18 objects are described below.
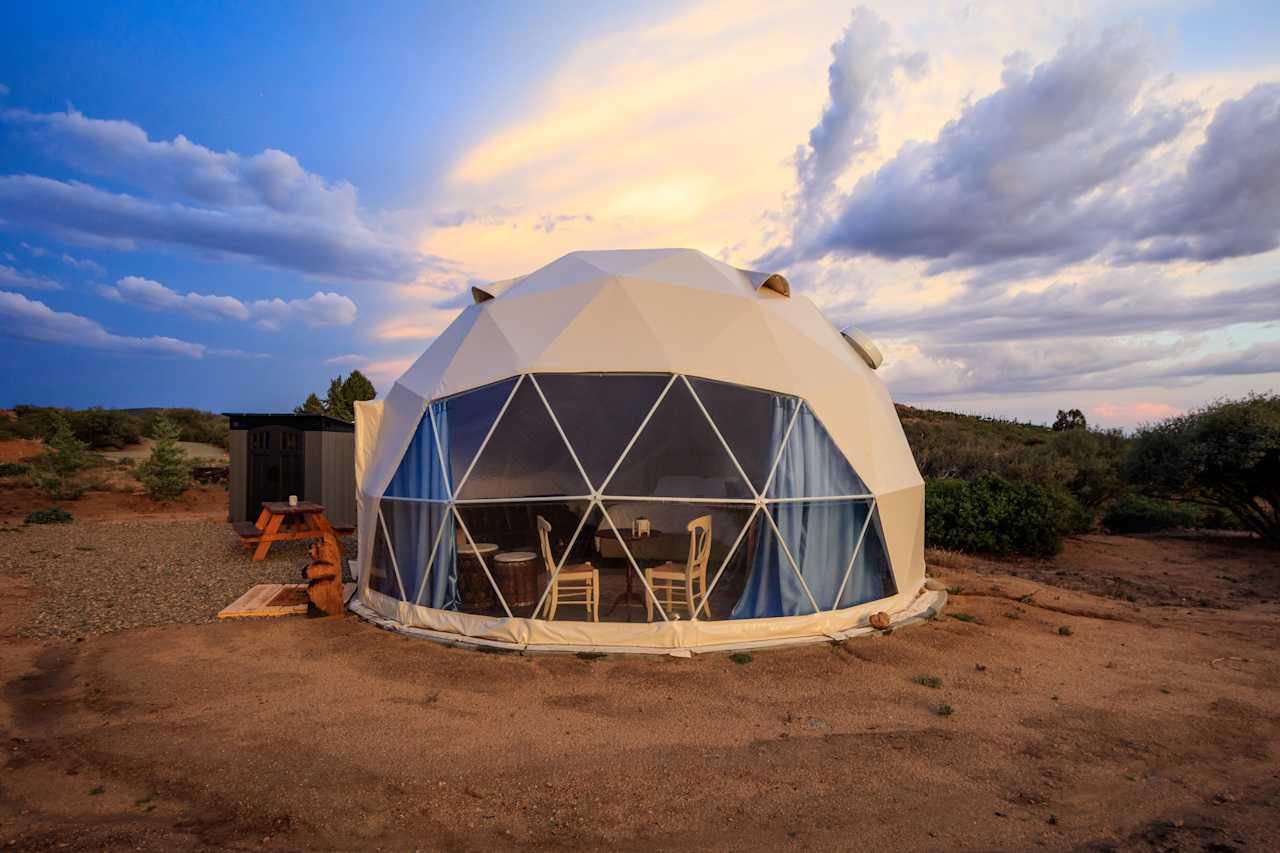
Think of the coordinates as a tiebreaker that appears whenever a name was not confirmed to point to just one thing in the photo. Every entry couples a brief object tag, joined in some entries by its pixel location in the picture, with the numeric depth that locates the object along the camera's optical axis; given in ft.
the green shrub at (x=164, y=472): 70.28
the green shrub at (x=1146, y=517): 56.49
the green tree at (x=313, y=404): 100.36
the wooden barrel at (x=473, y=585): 26.50
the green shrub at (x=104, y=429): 109.09
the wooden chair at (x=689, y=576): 24.53
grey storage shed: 52.37
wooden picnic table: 40.63
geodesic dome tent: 25.11
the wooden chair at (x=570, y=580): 24.76
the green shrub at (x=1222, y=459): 45.75
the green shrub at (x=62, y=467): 70.13
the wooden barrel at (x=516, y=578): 26.27
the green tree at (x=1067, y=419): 118.83
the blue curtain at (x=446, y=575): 25.95
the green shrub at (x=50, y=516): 55.93
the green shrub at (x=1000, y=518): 46.39
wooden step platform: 28.86
